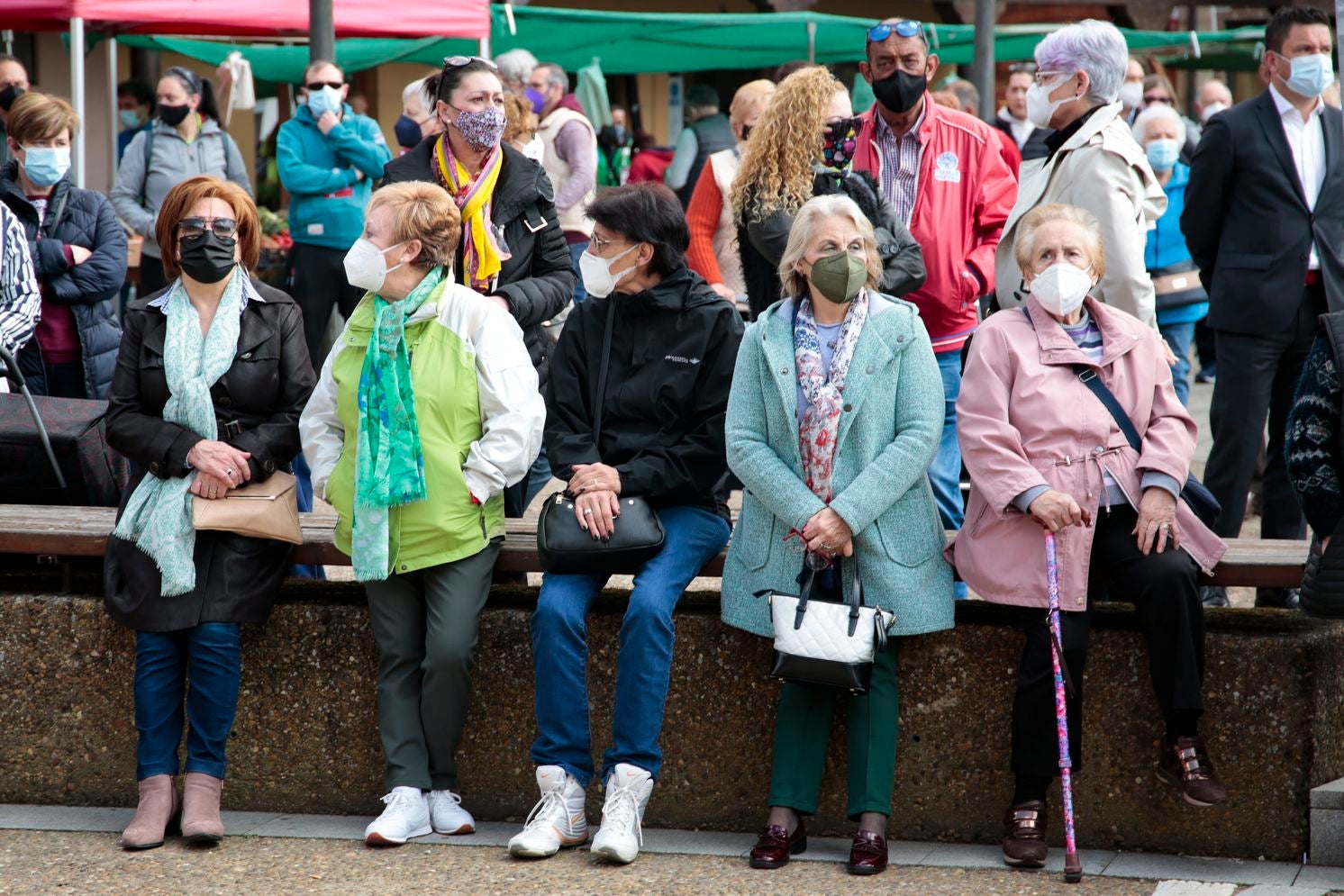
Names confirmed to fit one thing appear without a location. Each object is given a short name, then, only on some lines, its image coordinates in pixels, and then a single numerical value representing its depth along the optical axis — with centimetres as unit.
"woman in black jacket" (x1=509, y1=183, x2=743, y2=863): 828
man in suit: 1092
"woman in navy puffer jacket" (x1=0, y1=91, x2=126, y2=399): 1227
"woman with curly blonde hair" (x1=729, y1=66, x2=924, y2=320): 1015
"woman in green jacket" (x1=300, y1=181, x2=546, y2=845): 848
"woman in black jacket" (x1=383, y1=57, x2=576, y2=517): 995
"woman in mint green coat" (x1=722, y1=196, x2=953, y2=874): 814
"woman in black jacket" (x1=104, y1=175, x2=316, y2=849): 858
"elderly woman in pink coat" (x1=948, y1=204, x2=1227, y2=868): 794
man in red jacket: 1045
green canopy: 2998
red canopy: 2152
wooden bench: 830
